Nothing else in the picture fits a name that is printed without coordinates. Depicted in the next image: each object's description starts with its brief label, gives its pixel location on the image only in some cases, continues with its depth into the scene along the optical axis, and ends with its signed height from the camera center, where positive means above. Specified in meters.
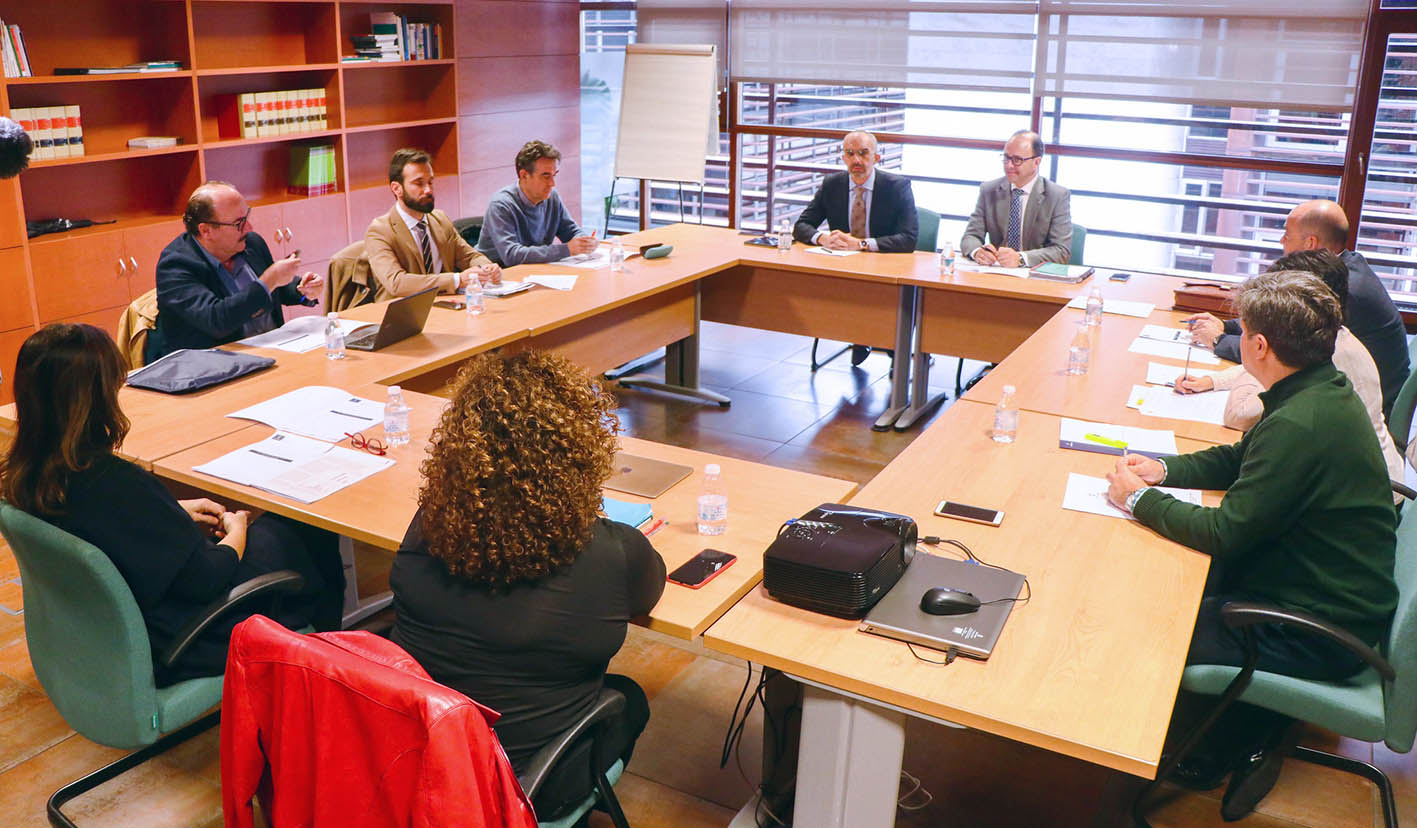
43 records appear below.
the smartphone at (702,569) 2.39 -0.91
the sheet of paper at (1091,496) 2.82 -0.89
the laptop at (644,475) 2.89 -0.87
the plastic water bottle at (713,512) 2.64 -0.86
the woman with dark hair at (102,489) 2.35 -0.74
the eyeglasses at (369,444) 3.13 -0.85
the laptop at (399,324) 4.00 -0.68
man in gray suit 5.75 -0.38
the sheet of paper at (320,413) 3.29 -0.83
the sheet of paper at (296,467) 2.88 -0.87
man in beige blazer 4.76 -0.47
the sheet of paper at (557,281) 5.04 -0.65
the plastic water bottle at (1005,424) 3.33 -0.82
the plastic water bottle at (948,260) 5.53 -0.59
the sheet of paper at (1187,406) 3.54 -0.83
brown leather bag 4.78 -0.66
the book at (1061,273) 5.35 -0.62
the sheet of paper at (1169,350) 4.16 -0.77
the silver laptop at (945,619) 2.15 -0.92
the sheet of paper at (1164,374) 3.90 -0.79
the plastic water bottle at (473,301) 4.53 -0.66
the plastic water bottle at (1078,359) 3.99 -0.75
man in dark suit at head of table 6.01 -0.39
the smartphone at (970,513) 2.73 -0.89
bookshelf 5.49 -0.03
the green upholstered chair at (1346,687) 2.39 -1.17
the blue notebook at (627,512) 2.65 -0.87
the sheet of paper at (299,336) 4.10 -0.75
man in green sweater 2.51 -0.80
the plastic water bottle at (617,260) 5.43 -0.60
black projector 2.24 -0.83
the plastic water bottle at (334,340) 3.91 -0.71
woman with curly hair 1.97 -0.75
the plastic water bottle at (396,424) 3.19 -0.81
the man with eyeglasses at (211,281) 3.99 -0.54
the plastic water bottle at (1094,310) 4.62 -0.68
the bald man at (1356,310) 4.14 -0.59
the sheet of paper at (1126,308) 4.85 -0.71
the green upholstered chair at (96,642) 2.26 -1.07
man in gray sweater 5.48 -0.42
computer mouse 2.23 -0.89
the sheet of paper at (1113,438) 3.24 -0.85
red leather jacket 1.67 -0.91
